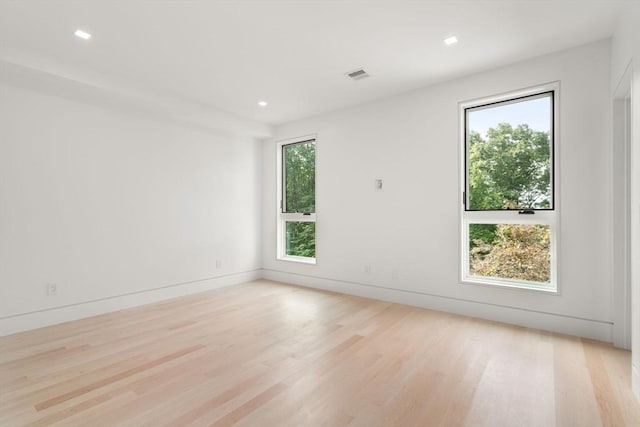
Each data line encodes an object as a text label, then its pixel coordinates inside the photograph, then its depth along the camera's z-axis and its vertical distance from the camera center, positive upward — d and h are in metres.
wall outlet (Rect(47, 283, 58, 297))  3.54 -0.83
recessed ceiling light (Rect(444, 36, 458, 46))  2.96 +1.68
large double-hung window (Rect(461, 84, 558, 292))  3.37 +0.32
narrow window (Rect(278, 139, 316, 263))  5.49 +0.29
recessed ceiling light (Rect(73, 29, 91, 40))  2.78 +1.61
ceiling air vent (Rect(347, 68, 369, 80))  3.65 +1.68
